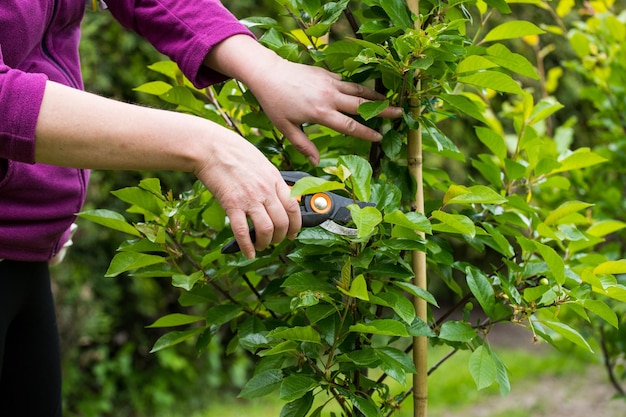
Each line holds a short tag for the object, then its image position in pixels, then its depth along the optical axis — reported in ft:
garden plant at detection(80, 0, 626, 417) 4.17
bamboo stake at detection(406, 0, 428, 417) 4.65
